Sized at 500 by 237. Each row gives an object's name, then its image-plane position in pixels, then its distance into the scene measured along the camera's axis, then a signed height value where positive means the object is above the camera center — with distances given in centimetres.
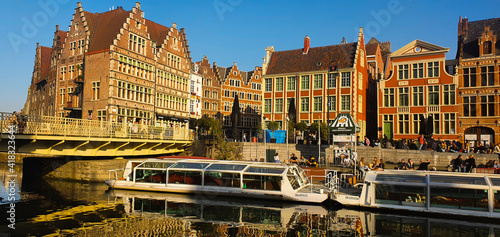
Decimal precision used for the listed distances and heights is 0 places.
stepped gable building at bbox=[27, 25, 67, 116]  4544 +655
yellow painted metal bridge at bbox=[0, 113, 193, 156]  2028 -39
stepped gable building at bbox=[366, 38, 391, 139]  4959 +766
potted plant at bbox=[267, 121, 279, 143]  3666 +59
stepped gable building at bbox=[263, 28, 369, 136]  4484 +614
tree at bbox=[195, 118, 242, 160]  3503 -154
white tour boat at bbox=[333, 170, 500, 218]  1694 -267
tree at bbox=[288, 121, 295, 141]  3582 +42
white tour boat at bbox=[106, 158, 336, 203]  2092 -276
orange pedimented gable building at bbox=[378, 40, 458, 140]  4047 +423
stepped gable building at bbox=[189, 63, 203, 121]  5403 +542
